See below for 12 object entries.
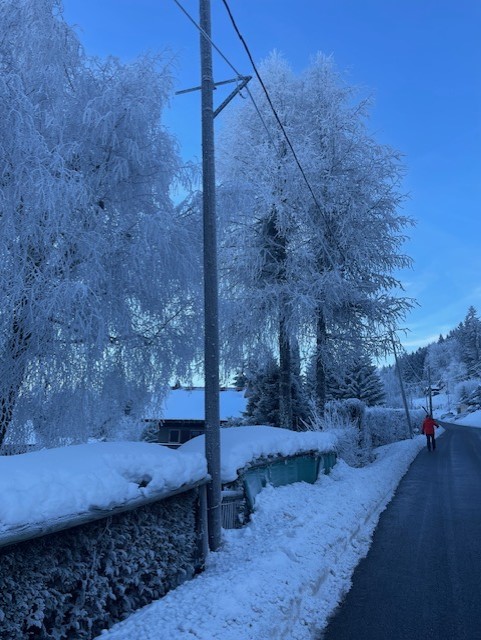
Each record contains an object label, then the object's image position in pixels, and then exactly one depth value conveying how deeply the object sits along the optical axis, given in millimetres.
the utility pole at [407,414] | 30734
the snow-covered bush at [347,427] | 15211
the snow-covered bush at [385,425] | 24578
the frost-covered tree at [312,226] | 15461
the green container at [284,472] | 7397
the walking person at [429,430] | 23438
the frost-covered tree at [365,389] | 33344
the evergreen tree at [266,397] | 19438
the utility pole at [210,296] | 6008
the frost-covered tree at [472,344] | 117000
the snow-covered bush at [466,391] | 86869
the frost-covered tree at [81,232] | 6344
